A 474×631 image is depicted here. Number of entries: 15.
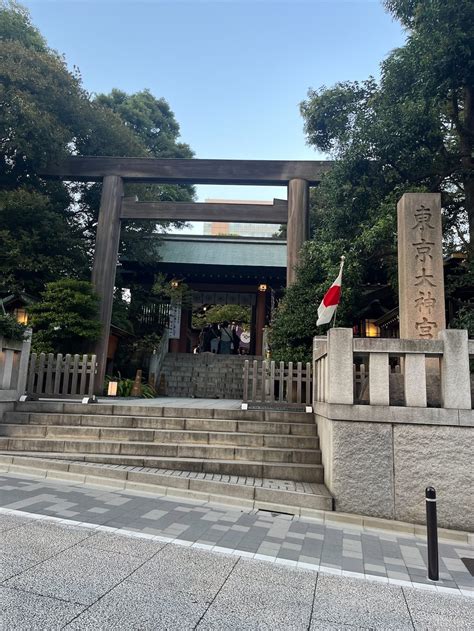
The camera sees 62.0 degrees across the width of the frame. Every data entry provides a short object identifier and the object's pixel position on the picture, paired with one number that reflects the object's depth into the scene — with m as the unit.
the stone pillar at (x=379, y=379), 5.66
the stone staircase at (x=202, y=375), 16.27
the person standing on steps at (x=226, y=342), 21.50
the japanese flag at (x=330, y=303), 7.55
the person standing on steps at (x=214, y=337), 22.16
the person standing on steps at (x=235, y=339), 22.69
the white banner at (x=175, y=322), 18.68
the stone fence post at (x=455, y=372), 5.45
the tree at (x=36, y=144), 12.71
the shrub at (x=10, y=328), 8.08
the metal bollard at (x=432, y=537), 3.72
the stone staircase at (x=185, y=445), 6.09
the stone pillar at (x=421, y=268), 6.60
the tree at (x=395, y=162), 8.88
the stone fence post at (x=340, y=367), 5.75
